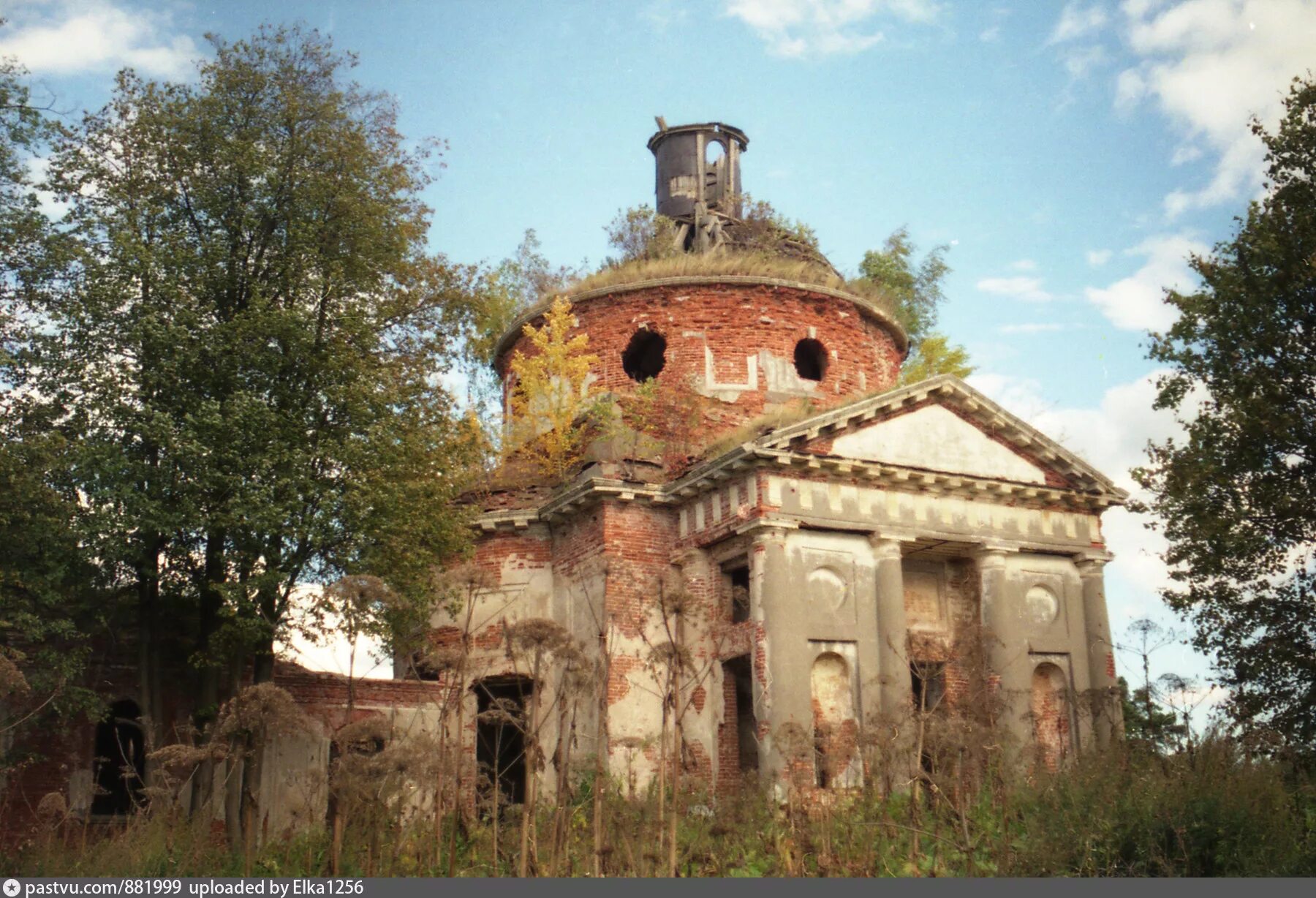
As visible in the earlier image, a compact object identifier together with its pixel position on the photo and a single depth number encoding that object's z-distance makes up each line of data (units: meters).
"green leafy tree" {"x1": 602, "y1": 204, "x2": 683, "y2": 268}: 26.03
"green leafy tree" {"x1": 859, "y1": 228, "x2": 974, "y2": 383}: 30.98
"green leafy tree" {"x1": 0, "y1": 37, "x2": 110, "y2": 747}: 15.34
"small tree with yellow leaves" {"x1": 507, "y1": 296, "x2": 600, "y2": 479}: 22.23
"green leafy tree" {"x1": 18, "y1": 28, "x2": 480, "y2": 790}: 16.50
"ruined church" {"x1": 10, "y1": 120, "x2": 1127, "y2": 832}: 18.34
